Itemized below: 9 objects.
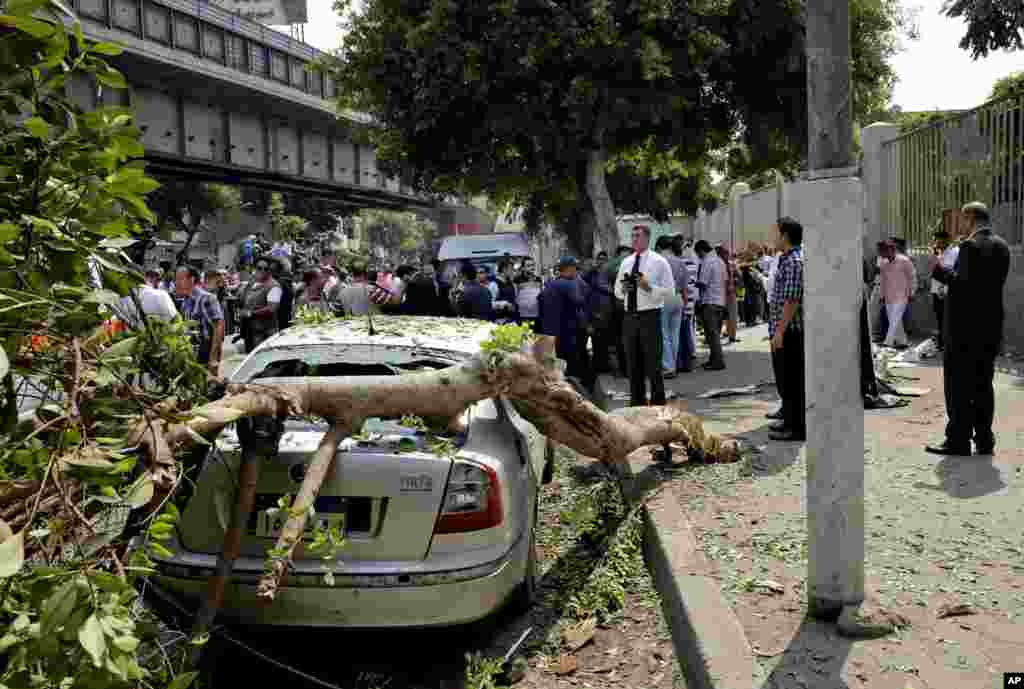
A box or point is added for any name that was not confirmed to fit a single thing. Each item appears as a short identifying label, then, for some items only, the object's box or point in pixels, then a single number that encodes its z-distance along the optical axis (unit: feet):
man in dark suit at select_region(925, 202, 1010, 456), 22.95
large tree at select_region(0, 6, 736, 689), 8.21
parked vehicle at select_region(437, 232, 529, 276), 82.23
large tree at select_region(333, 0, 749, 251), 47.11
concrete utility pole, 13.67
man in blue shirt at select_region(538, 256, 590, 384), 38.81
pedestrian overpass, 76.33
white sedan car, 13.80
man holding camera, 30.58
